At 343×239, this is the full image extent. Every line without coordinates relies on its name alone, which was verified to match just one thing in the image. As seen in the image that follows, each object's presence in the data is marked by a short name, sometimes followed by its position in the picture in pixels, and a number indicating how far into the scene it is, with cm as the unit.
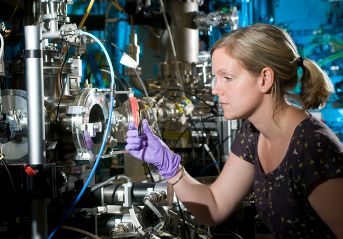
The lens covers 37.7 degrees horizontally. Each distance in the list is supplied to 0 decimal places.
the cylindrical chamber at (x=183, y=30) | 369
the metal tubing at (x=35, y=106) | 154
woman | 142
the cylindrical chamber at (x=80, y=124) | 186
